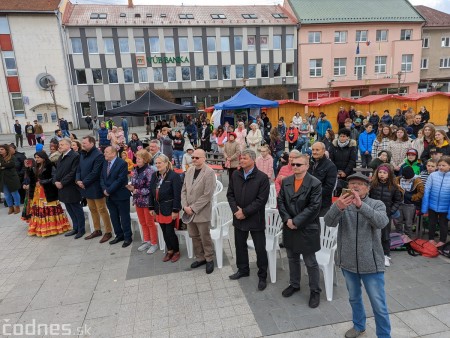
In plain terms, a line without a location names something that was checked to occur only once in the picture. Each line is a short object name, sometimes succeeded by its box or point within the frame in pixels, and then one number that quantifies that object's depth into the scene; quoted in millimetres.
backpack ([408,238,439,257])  4324
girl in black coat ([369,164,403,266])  4102
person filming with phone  2533
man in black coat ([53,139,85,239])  5426
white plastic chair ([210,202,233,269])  4324
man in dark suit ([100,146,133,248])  5027
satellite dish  27281
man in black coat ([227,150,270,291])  3635
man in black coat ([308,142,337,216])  4176
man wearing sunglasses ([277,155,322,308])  3217
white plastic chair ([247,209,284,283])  3932
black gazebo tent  10359
